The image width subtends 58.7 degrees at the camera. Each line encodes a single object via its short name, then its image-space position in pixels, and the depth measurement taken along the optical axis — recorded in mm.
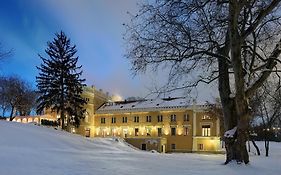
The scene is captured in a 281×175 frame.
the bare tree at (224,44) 10310
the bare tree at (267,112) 26085
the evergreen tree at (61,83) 36913
